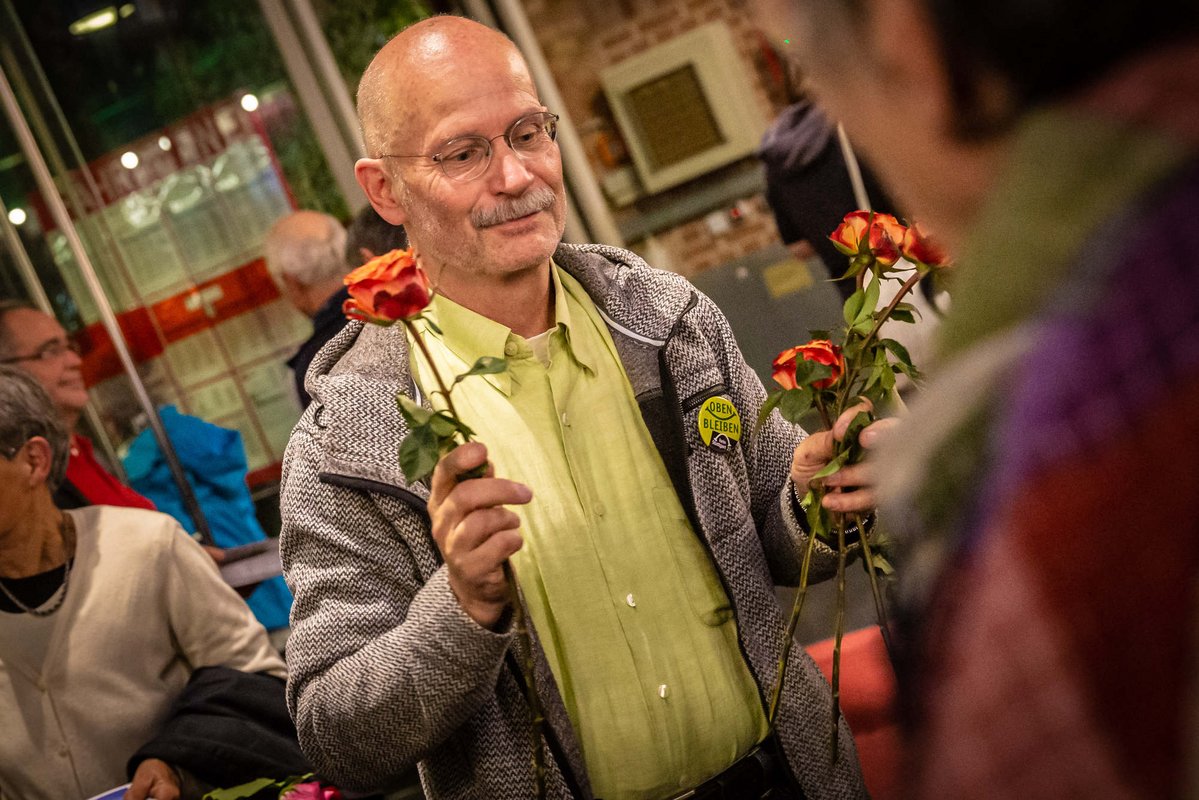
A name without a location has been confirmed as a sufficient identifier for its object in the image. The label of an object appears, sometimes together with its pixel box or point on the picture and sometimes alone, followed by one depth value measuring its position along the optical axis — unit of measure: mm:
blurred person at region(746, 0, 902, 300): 3320
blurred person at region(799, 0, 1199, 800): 502
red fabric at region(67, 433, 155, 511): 3783
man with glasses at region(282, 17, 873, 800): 1553
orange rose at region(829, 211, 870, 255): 1445
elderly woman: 2555
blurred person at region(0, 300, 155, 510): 3945
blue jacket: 5145
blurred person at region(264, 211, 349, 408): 4609
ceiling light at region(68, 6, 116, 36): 5281
